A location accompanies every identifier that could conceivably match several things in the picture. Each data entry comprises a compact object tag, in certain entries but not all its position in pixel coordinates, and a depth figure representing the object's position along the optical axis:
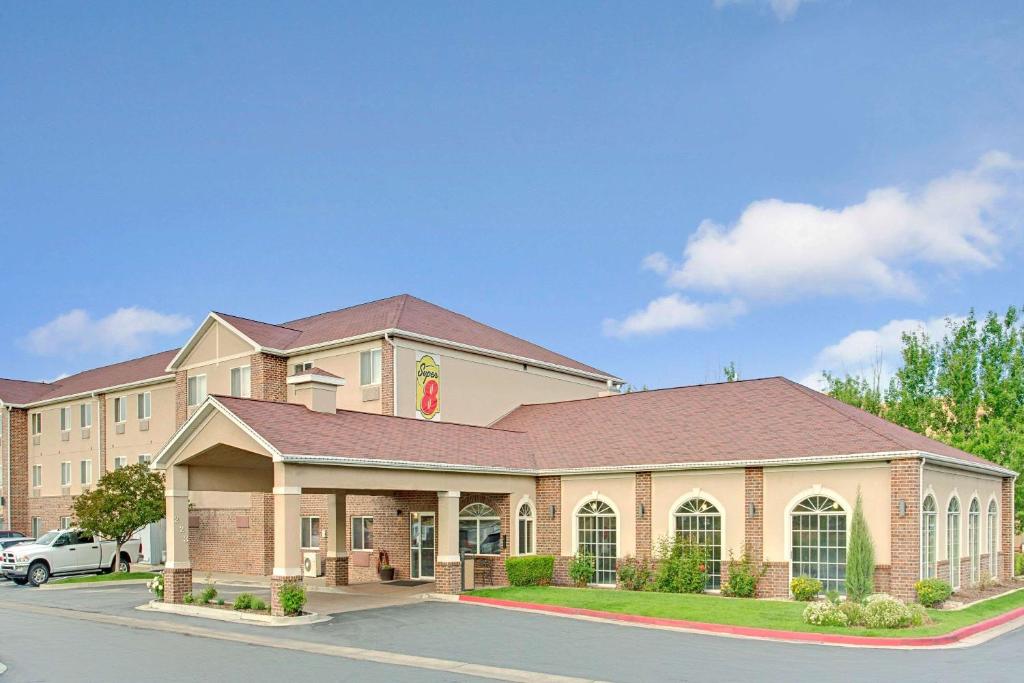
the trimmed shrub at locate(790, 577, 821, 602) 23.23
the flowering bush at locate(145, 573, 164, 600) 25.05
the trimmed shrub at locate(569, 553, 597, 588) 27.83
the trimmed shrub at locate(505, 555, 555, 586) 27.55
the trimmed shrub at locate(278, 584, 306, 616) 21.38
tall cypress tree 22.02
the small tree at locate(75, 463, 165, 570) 33.97
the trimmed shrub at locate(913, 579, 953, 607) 21.78
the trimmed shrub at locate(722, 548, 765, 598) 24.42
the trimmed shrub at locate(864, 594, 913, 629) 18.88
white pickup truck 33.56
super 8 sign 32.62
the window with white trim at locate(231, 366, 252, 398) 36.31
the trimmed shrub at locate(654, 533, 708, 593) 25.47
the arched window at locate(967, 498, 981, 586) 26.97
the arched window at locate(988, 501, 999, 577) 29.11
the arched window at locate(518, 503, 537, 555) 29.06
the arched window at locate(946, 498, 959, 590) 25.05
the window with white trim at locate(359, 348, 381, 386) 32.66
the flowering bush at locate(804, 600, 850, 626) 19.17
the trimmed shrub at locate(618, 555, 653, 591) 26.50
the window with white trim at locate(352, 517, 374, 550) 32.28
